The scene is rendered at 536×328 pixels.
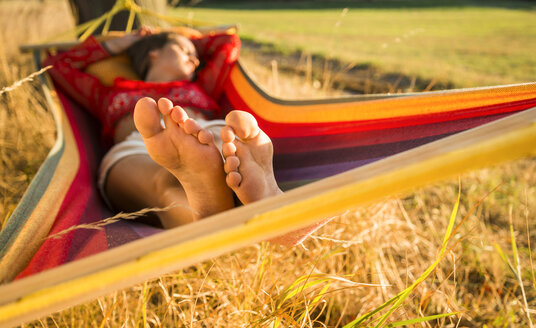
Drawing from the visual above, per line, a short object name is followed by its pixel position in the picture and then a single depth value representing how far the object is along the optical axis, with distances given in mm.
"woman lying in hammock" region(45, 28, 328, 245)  934
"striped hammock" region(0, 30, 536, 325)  483
